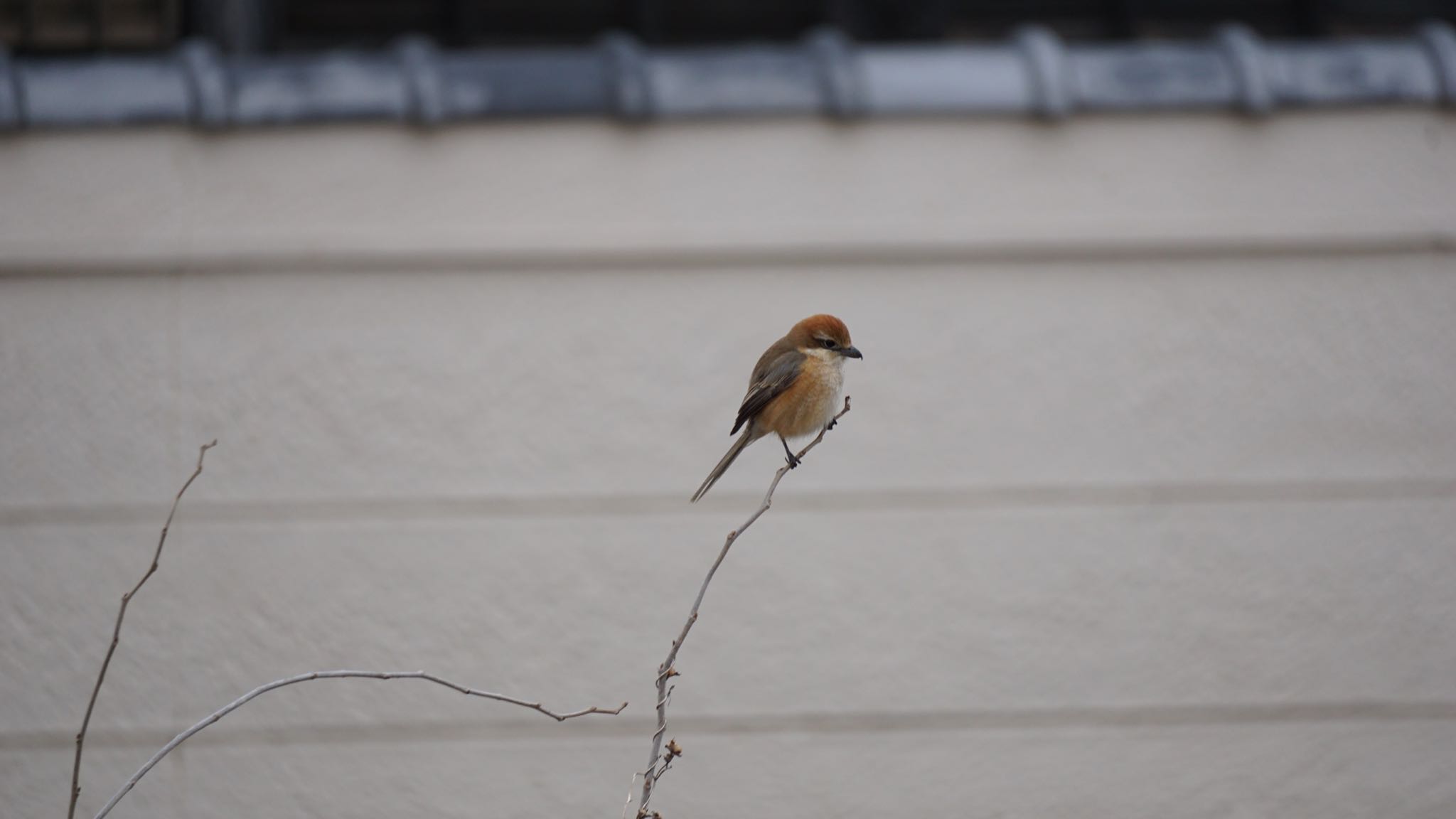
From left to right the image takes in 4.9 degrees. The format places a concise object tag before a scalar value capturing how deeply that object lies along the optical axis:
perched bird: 21.09
